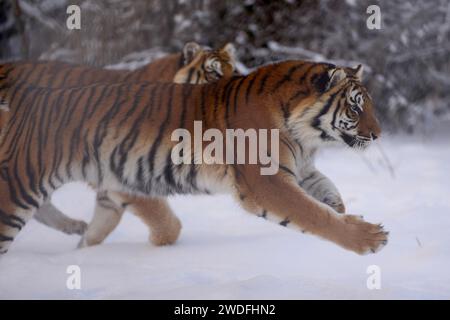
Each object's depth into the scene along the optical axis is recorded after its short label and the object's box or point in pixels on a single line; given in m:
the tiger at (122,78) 11.09
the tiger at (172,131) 10.21
